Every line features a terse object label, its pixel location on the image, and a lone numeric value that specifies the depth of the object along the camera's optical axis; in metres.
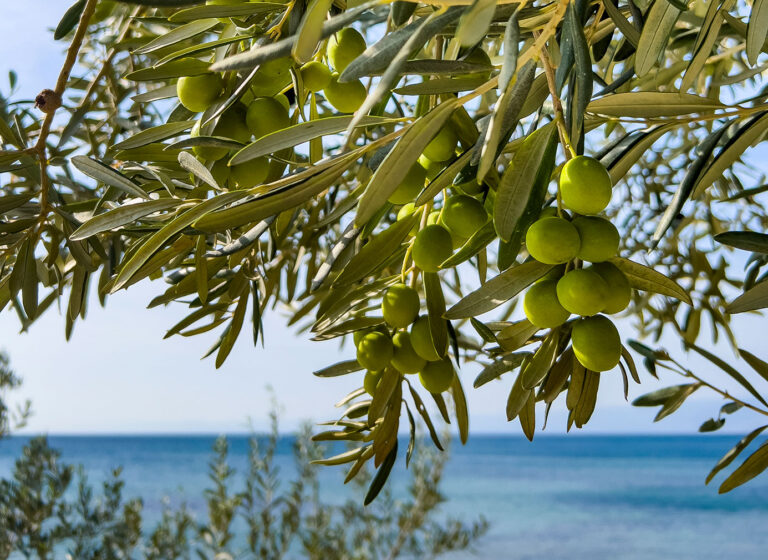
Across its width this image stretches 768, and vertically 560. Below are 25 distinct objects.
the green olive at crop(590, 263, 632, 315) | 0.48
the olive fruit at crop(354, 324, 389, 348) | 0.69
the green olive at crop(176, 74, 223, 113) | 0.52
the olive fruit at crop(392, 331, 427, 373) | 0.65
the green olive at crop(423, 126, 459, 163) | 0.53
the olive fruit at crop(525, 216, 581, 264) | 0.46
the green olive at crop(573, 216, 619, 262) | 0.47
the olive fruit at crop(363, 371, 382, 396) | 0.70
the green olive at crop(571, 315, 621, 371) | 0.49
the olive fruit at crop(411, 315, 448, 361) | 0.62
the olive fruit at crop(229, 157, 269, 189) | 0.55
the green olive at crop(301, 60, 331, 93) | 0.54
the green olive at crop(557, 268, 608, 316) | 0.46
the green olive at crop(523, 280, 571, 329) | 0.50
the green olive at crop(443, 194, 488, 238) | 0.56
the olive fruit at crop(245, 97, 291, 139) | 0.53
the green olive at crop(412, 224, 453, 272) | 0.58
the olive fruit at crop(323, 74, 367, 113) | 0.55
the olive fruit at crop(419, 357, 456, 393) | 0.66
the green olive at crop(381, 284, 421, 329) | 0.63
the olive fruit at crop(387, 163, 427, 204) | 0.54
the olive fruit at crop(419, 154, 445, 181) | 0.55
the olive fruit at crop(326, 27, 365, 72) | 0.54
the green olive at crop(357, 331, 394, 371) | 0.65
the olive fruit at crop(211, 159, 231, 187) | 0.56
